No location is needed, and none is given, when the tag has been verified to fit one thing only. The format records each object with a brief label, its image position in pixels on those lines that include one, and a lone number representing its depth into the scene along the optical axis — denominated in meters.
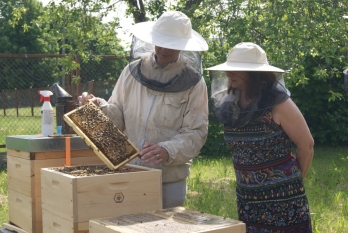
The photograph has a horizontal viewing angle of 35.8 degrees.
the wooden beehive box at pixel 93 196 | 2.45
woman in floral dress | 2.60
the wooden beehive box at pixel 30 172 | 3.03
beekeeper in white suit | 2.91
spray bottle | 3.25
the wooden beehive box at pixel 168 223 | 2.07
